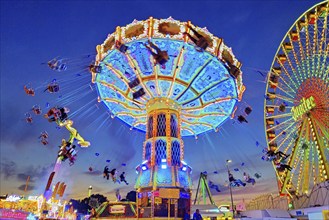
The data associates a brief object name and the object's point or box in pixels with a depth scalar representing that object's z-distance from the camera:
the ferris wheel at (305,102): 19.34
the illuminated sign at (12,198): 14.54
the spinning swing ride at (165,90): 18.59
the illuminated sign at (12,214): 10.35
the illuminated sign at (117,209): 17.83
